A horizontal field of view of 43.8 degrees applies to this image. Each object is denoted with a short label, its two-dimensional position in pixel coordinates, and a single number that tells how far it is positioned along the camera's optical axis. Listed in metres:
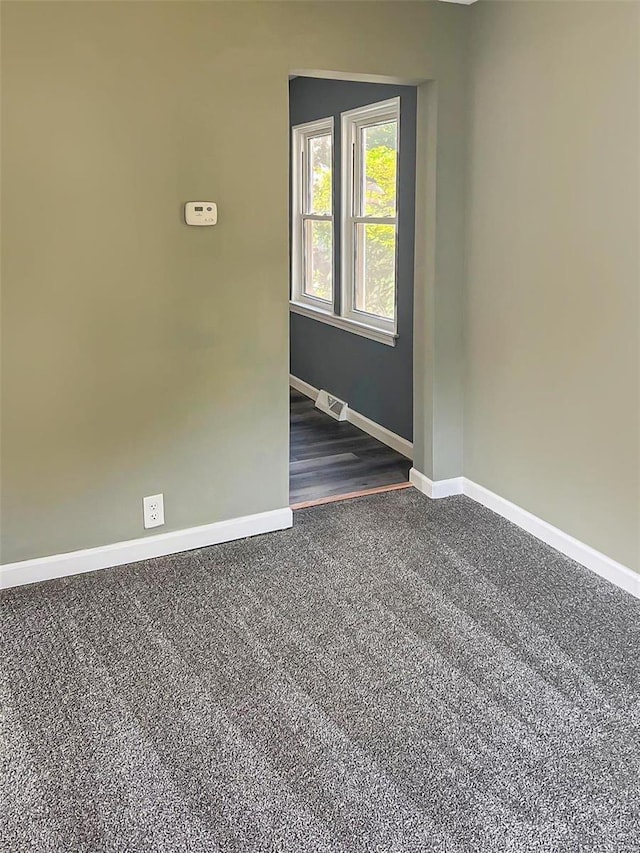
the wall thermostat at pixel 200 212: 3.16
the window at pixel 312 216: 5.63
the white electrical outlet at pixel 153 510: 3.35
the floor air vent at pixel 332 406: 5.41
